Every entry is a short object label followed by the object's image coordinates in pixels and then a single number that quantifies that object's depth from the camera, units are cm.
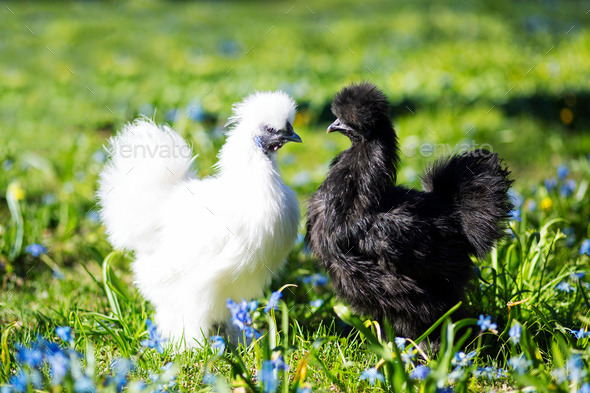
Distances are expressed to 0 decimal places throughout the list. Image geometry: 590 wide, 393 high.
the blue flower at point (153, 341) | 244
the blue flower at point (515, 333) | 233
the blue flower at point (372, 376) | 226
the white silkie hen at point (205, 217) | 264
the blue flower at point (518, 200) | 407
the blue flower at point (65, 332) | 223
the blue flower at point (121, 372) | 200
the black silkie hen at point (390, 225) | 254
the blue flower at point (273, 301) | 242
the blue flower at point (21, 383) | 194
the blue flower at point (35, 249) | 344
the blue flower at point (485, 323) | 236
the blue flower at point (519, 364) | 220
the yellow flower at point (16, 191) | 403
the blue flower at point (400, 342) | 251
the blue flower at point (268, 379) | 197
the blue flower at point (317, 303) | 300
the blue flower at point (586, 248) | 322
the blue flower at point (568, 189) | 416
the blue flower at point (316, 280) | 342
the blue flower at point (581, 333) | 256
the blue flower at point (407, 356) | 237
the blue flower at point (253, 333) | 247
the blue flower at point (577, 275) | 310
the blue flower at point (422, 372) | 220
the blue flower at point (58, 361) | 187
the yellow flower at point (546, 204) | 410
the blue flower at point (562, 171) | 418
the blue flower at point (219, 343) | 235
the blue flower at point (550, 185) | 432
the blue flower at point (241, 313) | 240
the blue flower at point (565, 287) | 301
